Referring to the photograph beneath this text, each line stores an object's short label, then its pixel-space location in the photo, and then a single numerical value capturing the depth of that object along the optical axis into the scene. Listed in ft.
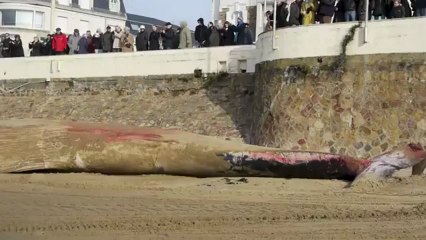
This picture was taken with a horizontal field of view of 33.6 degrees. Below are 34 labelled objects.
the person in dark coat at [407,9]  47.73
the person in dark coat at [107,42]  70.28
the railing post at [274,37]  50.52
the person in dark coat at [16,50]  79.71
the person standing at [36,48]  78.02
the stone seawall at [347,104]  43.83
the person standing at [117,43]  69.51
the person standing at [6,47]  79.71
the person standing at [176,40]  65.62
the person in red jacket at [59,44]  73.93
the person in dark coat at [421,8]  47.10
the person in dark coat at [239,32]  61.48
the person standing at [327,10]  51.36
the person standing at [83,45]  73.41
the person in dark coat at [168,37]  66.18
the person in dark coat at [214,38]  62.28
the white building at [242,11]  85.01
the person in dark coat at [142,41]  68.96
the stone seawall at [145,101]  55.97
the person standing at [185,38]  64.44
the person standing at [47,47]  76.23
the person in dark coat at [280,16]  53.62
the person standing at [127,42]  69.31
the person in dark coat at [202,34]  64.49
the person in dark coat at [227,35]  61.93
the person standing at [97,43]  72.18
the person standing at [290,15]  52.47
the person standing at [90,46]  72.91
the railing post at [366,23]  45.70
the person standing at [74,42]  74.44
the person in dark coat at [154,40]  67.51
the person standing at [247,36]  61.05
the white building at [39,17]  149.38
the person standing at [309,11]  51.88
